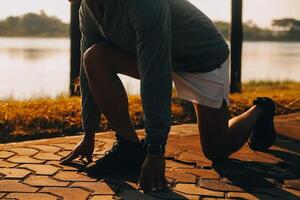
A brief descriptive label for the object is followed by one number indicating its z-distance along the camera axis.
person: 2.46
